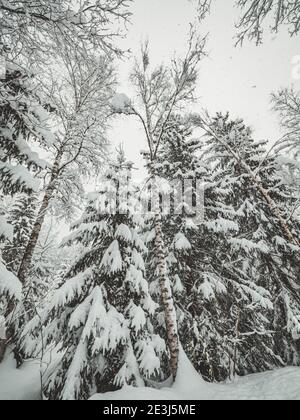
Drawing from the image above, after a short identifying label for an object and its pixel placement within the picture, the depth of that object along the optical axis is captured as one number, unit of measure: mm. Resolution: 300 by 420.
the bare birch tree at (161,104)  6648
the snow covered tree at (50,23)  3996
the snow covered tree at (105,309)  5840
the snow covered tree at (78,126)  9555
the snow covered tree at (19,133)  5129
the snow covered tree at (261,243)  8766
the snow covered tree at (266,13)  4625
